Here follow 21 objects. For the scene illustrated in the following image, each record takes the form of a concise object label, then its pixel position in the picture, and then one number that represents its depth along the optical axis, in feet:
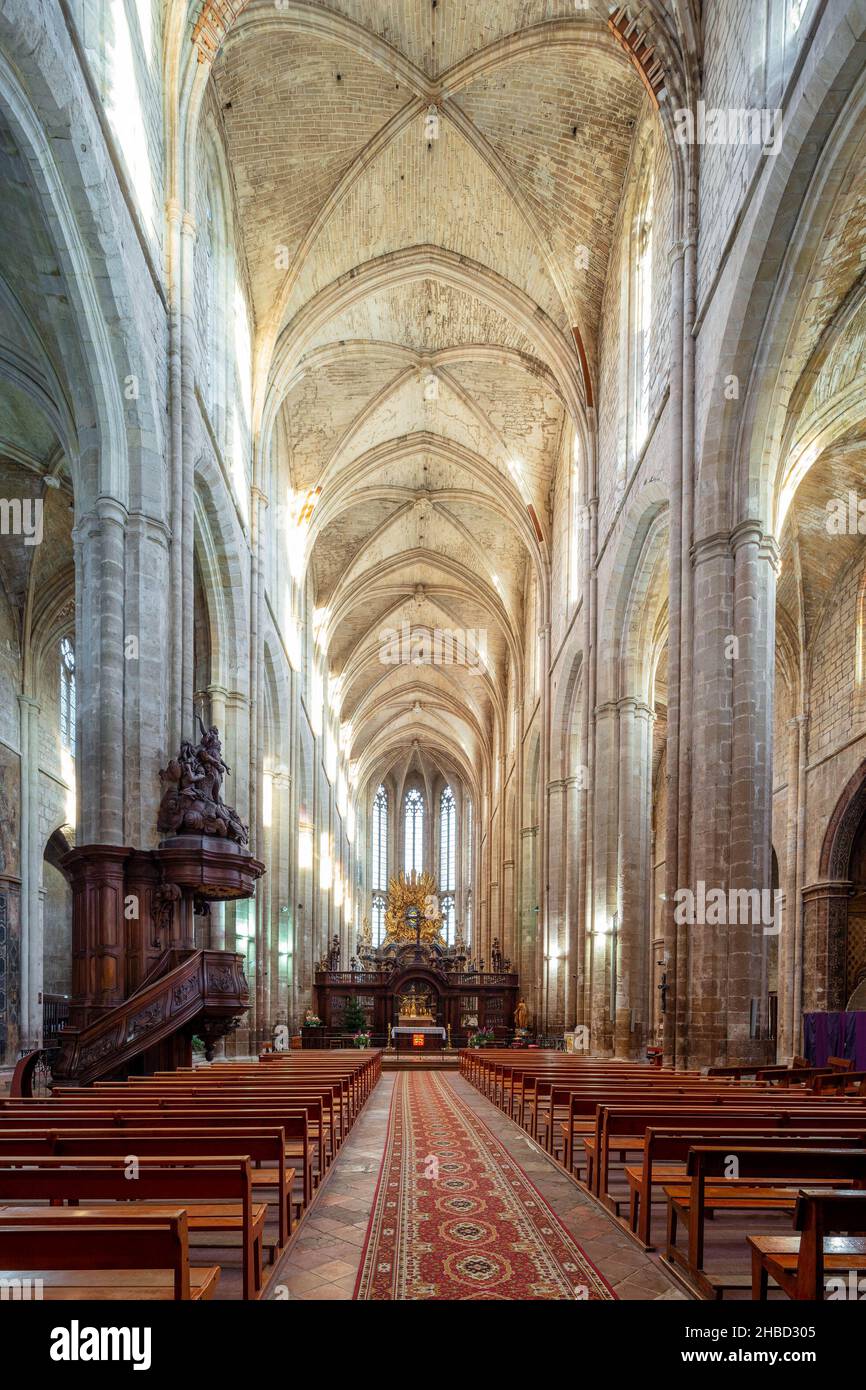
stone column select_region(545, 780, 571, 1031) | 85.56
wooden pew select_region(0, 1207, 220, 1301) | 9.25
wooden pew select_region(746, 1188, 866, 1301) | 10.21
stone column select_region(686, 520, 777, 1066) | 38.58
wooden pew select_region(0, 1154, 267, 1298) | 12.45
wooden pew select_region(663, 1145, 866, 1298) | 13.71
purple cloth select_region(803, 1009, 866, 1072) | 48.01
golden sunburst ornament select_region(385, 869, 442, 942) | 155.74
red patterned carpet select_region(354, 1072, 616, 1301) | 14.92
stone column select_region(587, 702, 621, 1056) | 63.98
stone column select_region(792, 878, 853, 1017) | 69.67
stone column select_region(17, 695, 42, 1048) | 64.80
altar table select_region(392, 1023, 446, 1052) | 94.48
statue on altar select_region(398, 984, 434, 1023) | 105.70
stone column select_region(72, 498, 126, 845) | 37.52
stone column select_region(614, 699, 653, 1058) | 59.47
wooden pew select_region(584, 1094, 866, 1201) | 18.35
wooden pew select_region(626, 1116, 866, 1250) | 15.14
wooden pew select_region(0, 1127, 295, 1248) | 14.37
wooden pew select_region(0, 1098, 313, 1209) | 16.65
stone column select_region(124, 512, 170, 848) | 38.60
